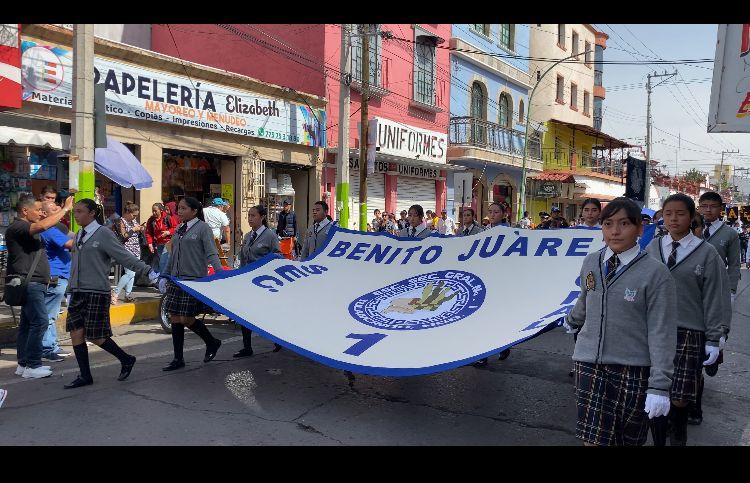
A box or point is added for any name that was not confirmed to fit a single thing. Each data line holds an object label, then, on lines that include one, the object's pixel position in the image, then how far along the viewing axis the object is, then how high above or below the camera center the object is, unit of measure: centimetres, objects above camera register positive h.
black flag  1781 +124
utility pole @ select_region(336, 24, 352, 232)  1636 +210
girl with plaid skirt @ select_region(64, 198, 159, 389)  577 -75
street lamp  2743 +210
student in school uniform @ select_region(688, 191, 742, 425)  586 -13
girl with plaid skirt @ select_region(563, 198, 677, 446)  306 -61
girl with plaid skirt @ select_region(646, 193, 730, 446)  425 -58
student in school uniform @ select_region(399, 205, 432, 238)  938 -10
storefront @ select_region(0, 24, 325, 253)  1199 +204
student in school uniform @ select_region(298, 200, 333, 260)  825 -28
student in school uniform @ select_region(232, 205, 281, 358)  771 -40
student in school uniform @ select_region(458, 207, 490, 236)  969 -10
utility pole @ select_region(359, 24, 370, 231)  1750 +211
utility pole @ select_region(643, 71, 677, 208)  4198 +789
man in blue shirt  690 -83
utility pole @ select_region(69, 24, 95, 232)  941 +146
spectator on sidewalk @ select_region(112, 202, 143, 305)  1079 -44
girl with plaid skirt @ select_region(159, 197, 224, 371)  655 -67
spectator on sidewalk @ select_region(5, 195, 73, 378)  619 -75
